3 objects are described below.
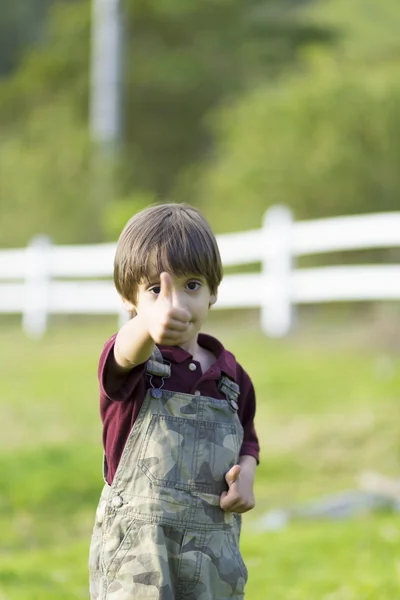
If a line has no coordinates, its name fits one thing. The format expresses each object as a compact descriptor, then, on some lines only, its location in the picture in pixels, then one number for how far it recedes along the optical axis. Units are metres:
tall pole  21.19
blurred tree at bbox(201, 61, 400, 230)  15.41
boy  2.46
